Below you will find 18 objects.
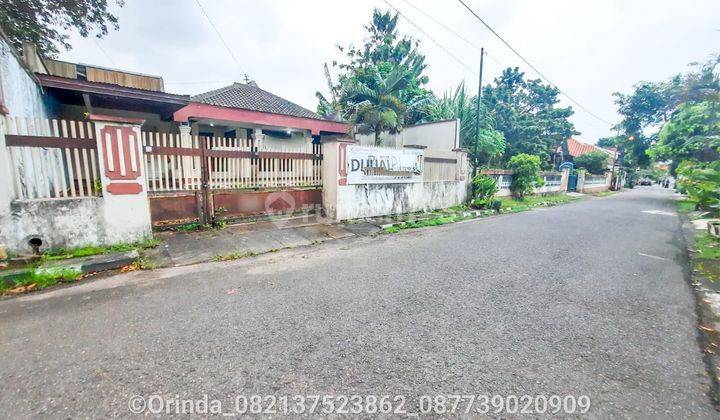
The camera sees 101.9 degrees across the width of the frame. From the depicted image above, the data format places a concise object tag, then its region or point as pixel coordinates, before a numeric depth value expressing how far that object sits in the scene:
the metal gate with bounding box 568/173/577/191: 22.50
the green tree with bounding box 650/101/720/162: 12.90
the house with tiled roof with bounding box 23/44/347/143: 8.23
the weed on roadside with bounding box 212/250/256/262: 4.88
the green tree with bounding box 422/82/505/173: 16.98
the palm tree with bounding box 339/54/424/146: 14.11
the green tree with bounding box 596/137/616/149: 48.25
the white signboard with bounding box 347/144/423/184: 7.71
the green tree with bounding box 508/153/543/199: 14.49
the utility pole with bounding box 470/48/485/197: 12.05
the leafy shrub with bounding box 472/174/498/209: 11.20
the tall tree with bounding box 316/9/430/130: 14.59
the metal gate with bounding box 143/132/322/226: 6.01
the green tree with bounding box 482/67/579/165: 21.83
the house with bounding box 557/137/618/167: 30.78
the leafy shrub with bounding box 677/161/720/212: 5.86
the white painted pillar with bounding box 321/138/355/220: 7.41
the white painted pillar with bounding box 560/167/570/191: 20.39
